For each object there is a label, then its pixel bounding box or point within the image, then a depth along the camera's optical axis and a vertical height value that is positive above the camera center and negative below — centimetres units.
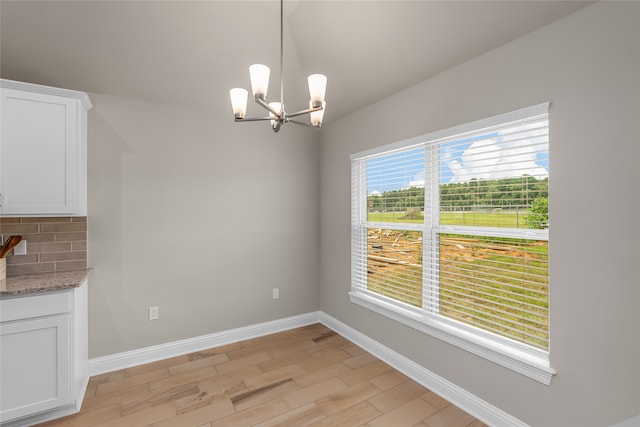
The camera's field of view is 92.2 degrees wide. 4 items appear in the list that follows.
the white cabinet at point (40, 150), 212 +45
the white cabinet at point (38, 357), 195 -96
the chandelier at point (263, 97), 152 +61
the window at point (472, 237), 188 -18
